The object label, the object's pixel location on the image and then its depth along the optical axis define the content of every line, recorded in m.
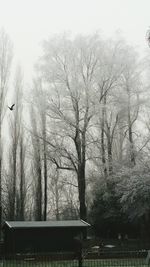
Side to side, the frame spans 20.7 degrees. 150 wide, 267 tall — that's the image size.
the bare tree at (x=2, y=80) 37.03
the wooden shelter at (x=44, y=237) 26.75
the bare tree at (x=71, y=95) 34.09
